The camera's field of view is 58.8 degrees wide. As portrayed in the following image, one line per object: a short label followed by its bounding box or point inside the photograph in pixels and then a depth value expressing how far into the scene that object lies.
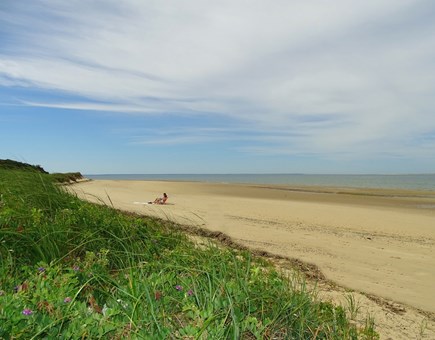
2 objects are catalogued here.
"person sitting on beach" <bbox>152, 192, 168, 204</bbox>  14.34
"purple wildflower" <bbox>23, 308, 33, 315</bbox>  2.08
